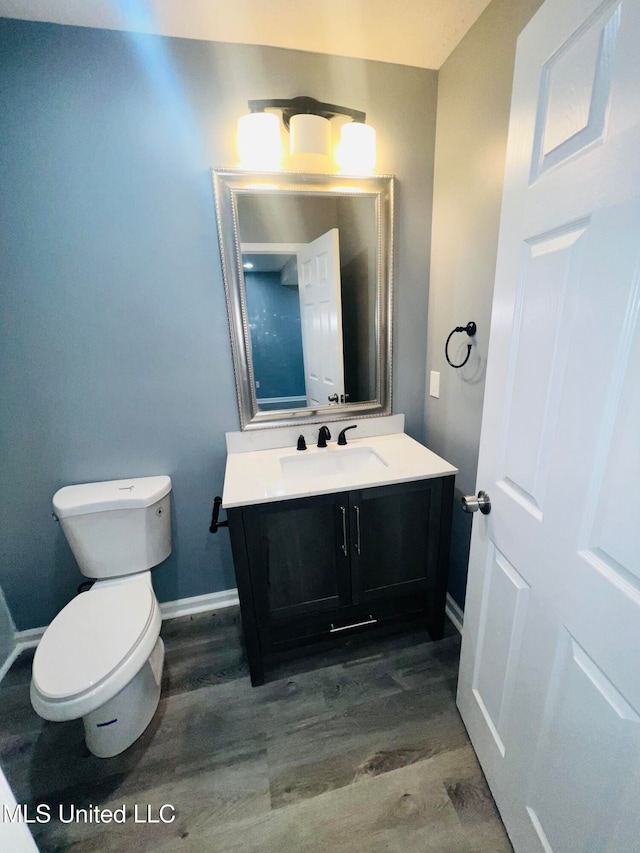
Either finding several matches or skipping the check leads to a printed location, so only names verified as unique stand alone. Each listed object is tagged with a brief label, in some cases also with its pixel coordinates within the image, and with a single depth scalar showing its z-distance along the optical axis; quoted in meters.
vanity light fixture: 1.21
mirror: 1.35
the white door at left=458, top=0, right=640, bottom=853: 0.52
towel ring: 1.26
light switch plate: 1.58
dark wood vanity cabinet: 1.19
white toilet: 0.97
